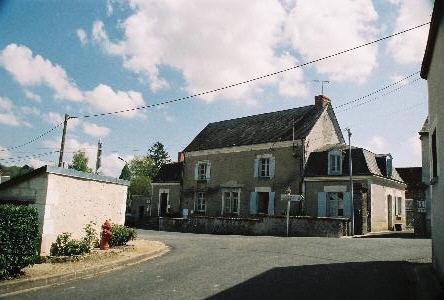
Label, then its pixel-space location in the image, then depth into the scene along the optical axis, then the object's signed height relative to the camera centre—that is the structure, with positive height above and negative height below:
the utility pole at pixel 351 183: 21.85 +1.61
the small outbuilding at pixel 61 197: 10.19 -0.04
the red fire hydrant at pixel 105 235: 11.76 -1.17
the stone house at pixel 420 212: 19.33 +0.03
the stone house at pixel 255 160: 26.36 +3.47
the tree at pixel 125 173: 80.43 +5.70
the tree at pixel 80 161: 68.81 +6.68
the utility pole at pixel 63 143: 21.80 +3.21
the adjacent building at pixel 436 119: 7.04 +1.99
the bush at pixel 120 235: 12.77 -1.26
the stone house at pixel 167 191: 33.09 +0.93
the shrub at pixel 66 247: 10.24 -1.38
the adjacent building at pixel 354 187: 22.97 +1.46
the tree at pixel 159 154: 80.31 +10.13
